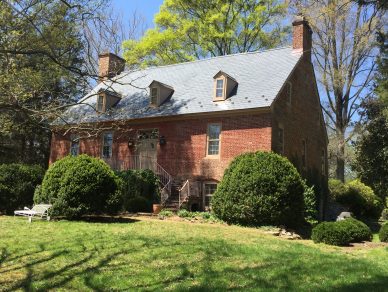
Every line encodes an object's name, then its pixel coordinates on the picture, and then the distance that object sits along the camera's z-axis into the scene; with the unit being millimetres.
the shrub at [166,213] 18688
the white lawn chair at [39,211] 14955
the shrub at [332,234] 13266
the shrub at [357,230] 13656
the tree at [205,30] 36594
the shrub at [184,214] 18469
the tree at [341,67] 32969
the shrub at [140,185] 21781
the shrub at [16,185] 18391
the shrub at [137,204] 20594
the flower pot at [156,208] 19969
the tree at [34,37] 8075
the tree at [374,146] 28828
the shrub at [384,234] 14125
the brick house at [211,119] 21609
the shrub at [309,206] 19281
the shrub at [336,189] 28906
